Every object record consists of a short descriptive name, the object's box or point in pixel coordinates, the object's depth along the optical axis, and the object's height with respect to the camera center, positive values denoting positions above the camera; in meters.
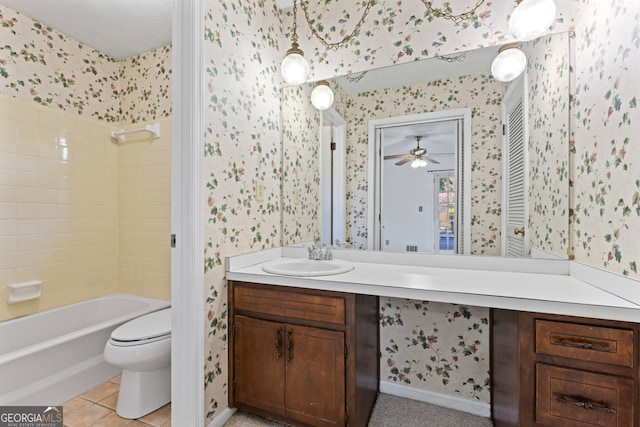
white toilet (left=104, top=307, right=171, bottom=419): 1.61 -0.85
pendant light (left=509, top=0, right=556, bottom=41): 1.27 +0.85
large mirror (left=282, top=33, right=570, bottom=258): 1.45 +0.34
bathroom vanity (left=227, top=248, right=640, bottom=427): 0.96 -0.48
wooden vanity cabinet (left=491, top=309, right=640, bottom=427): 0.93 -0.53
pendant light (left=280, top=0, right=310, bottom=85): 1.69 +0.84
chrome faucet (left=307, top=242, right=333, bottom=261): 1.81 -0.25
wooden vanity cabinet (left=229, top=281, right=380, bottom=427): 1.34 -0.69
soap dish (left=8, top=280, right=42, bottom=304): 2.05 -0.55
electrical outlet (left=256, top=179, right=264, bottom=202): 1.80 +0.14
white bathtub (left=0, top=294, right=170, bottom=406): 1.64 -0.89
